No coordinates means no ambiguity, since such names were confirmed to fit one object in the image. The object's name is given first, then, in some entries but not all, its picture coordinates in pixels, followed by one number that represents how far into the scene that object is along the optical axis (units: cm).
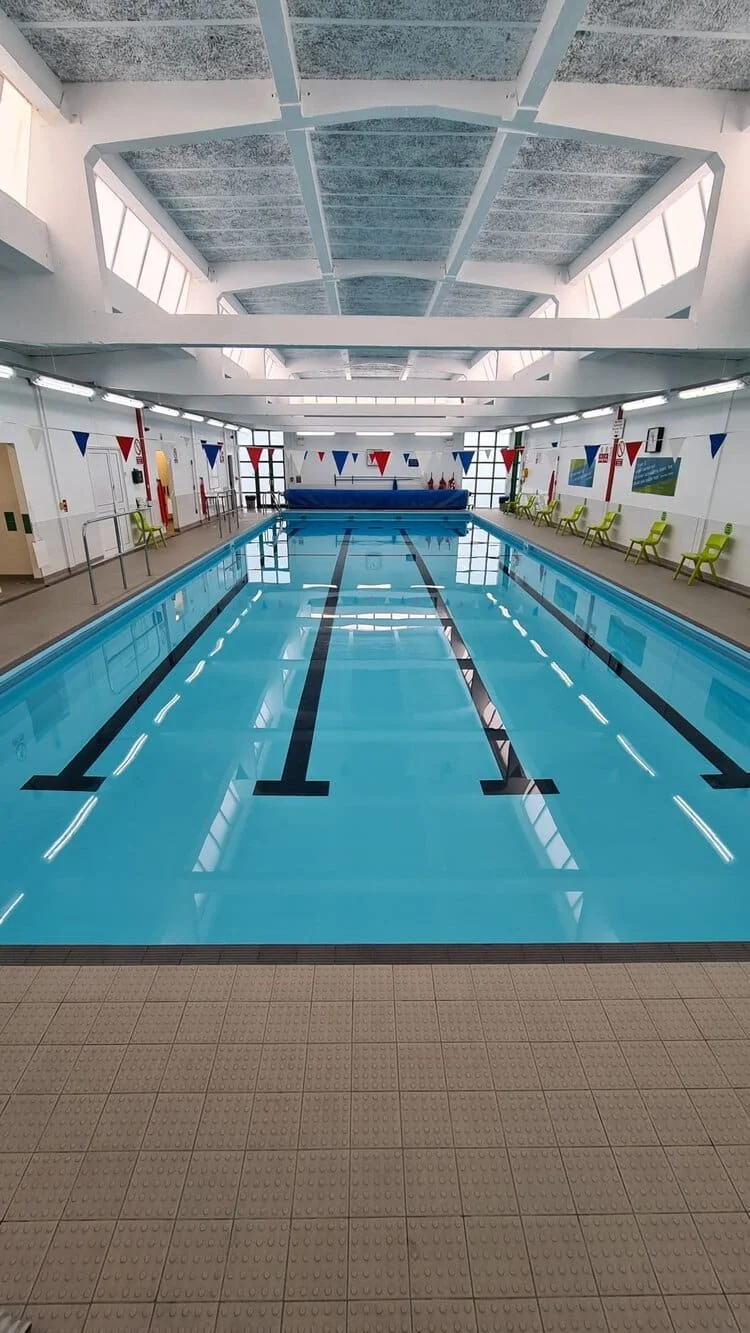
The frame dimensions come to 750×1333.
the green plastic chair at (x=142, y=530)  1121
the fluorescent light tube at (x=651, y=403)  955
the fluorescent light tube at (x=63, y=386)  765
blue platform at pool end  2083
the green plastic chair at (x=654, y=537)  1047
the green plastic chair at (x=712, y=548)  859
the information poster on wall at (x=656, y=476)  1043
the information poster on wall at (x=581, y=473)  1446
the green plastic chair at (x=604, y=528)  1238
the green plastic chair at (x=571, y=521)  1451
